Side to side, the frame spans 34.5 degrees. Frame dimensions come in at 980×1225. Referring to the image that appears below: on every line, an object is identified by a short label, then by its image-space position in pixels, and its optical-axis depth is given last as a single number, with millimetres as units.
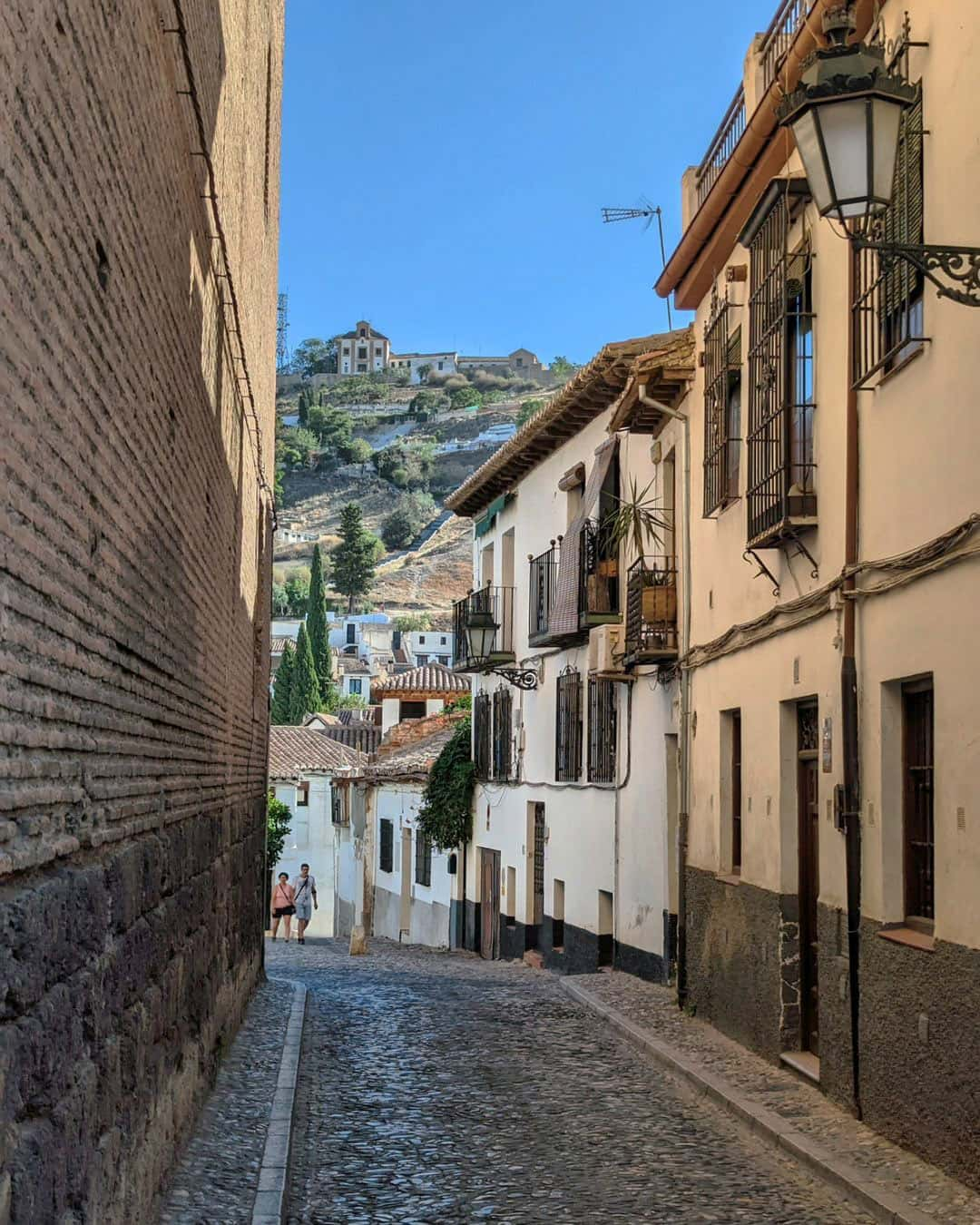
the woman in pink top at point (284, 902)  30594
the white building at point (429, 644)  126188
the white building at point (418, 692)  44844
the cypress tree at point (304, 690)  92625
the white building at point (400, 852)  31312
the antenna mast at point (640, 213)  18719
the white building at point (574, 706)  17172
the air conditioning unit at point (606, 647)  18203
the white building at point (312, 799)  51312
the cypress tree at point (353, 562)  148500
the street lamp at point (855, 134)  6234
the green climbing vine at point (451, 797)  29156
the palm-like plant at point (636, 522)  16297
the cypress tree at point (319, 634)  102375
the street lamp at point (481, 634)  25781
